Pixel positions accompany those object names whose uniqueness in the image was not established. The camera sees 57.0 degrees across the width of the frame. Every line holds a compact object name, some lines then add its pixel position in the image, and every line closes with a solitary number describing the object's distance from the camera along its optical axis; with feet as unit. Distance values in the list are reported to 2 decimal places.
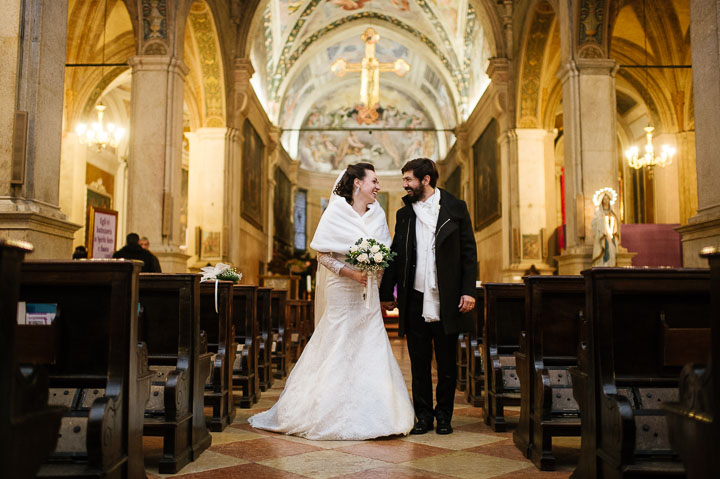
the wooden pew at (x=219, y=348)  15.94
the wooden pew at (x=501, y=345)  15.97
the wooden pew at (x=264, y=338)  23.88
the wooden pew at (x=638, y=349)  8.98
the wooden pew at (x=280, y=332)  28.66
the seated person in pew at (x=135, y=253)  26.50
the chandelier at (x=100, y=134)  46.93
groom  14.94
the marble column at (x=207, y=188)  49.49
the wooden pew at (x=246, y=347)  19.51
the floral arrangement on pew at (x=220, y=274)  18.45
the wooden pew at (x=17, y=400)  5.72
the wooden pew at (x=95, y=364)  8.66
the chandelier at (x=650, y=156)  49.29
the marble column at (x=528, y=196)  49.03
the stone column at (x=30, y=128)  17.94
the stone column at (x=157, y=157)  34.22
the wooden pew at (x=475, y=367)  20.06
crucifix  67.62
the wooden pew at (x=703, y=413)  5.79
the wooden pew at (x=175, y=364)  12.09
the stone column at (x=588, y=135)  34.50
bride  14.53
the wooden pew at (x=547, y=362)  12.35
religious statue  32.04
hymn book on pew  10.55
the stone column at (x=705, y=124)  20.18
